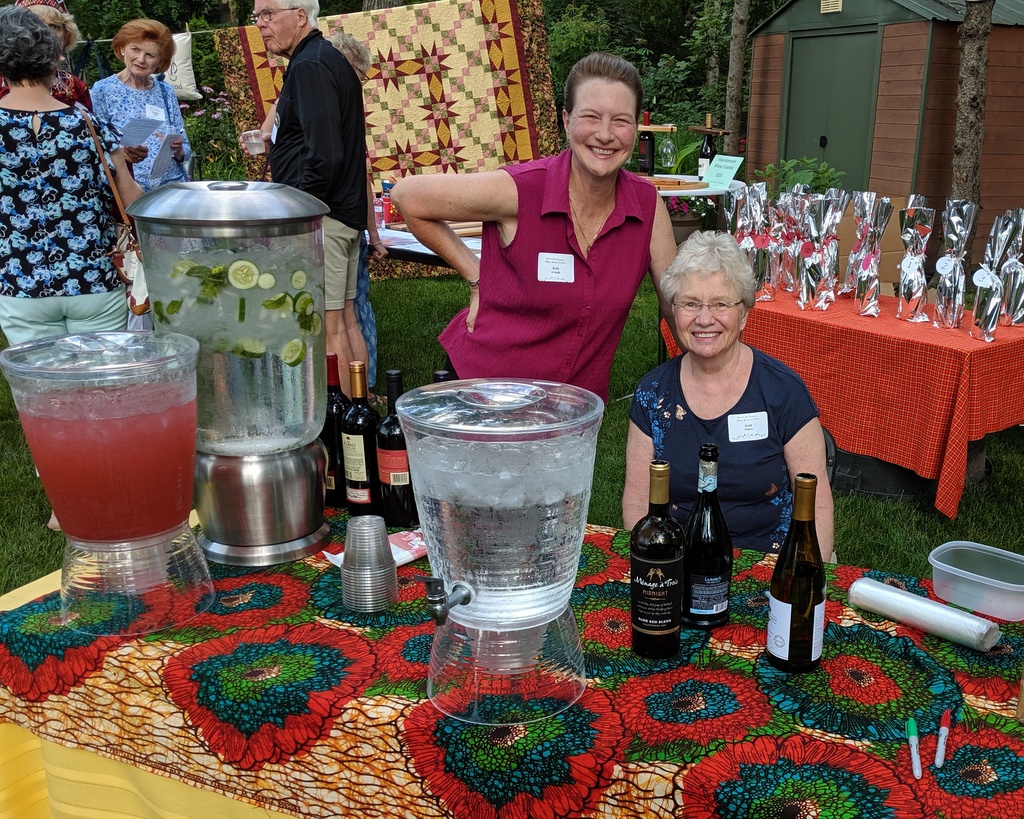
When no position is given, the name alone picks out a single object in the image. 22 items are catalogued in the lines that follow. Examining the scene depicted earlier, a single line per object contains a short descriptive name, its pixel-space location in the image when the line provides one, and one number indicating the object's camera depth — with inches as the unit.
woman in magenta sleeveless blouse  91.3
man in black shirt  150.8
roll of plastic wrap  52.9
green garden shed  310.3
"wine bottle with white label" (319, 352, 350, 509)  73.4
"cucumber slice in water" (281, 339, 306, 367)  63.4
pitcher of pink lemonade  53.4
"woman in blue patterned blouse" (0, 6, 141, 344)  115.5
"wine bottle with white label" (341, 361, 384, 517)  68.9
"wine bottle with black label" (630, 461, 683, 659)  50.9
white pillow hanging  342.0
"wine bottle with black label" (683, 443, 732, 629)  56.2
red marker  44.7
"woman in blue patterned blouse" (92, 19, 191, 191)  180.4
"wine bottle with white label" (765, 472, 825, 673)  50.9
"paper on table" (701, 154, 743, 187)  233.0
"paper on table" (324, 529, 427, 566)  65.9
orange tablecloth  127.6
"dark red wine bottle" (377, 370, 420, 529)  68.4
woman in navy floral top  81.0
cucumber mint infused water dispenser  60.0
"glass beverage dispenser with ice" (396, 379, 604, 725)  46.2
